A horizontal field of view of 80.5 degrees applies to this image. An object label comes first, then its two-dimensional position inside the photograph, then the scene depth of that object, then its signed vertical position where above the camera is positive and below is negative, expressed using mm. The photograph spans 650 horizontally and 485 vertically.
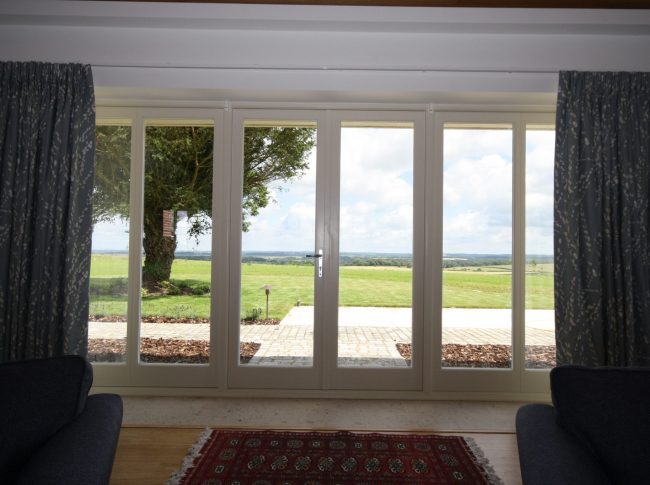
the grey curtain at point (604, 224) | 2652 +212
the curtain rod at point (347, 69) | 2805 +1347
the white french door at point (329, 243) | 3096 +72
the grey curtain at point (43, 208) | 2676 +280
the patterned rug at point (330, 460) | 1974 -1163
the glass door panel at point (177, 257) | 3123 -60
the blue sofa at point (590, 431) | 1133 -585
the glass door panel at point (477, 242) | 3102 +88
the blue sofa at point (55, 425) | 1100 -598
